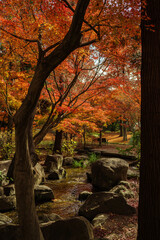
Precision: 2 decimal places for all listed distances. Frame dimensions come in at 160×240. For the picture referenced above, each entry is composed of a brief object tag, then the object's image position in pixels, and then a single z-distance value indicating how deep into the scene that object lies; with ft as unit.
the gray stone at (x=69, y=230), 12.54
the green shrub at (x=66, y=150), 52.26
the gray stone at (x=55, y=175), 33.53
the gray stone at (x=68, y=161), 45.66
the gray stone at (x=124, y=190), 22.59
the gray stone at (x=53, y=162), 37.85
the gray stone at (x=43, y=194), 23.63
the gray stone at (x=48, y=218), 16.99
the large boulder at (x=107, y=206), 18.34
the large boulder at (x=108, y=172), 27.50
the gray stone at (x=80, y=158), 48.04
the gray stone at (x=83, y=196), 24.19
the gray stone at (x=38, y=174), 29.29
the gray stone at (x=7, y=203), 20.81
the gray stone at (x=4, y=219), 16.64
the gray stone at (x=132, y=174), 31.32
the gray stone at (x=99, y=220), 16.53
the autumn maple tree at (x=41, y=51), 9.83
